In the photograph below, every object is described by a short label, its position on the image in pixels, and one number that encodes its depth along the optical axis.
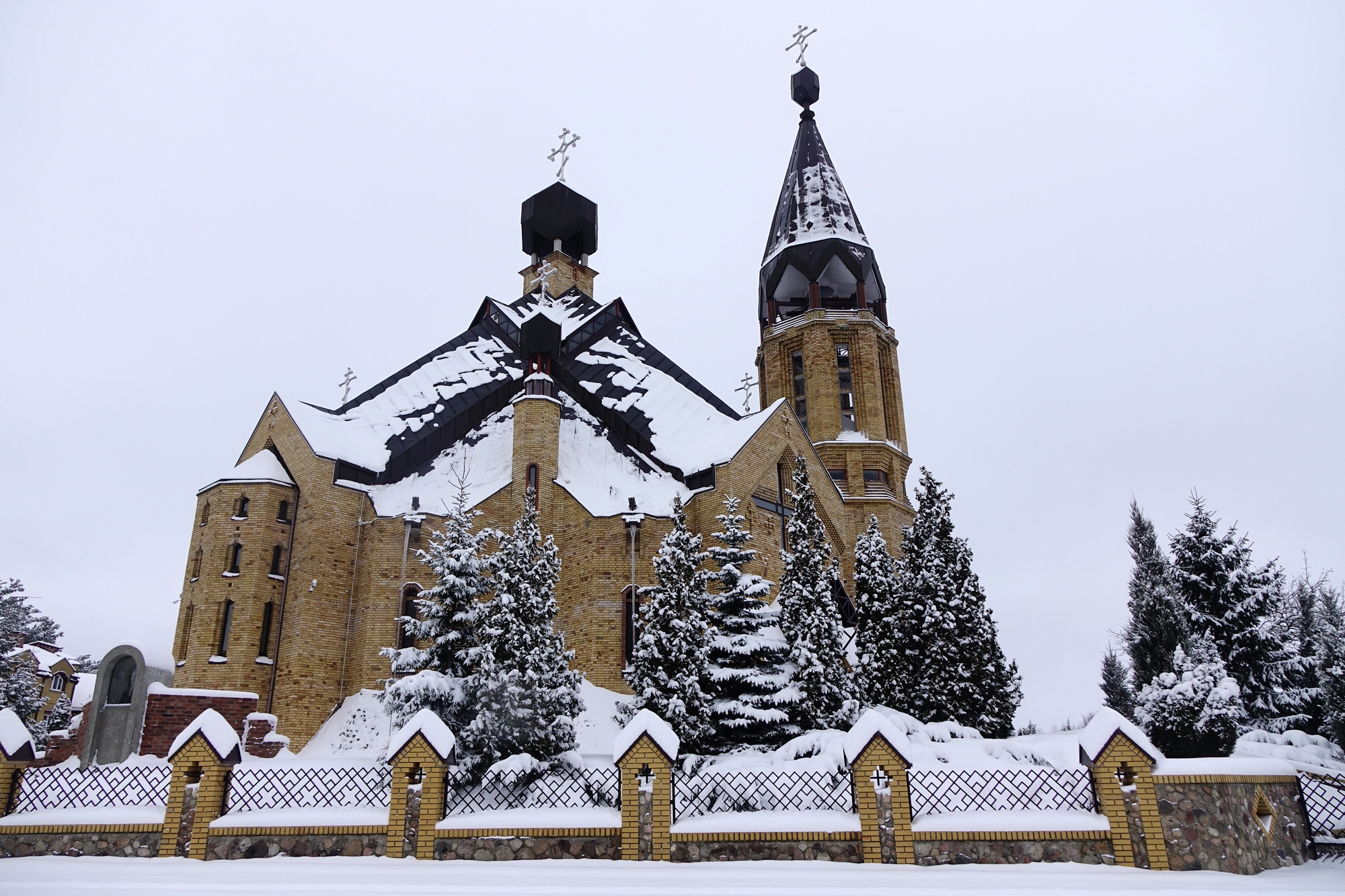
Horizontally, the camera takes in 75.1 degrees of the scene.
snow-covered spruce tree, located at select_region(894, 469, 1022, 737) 16.53
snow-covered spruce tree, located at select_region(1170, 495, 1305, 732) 20.52
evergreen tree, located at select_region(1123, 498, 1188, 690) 20.44
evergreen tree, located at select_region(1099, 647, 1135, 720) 37.16
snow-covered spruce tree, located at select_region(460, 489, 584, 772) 12.89
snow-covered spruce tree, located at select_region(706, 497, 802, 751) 14.09
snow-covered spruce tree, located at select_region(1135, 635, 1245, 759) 12.39
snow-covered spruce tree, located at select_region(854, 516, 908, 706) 16.83
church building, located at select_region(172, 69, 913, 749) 18.52
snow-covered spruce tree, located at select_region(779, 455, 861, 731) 14.23
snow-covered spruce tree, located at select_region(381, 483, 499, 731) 13.10
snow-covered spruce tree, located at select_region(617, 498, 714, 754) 13.40
